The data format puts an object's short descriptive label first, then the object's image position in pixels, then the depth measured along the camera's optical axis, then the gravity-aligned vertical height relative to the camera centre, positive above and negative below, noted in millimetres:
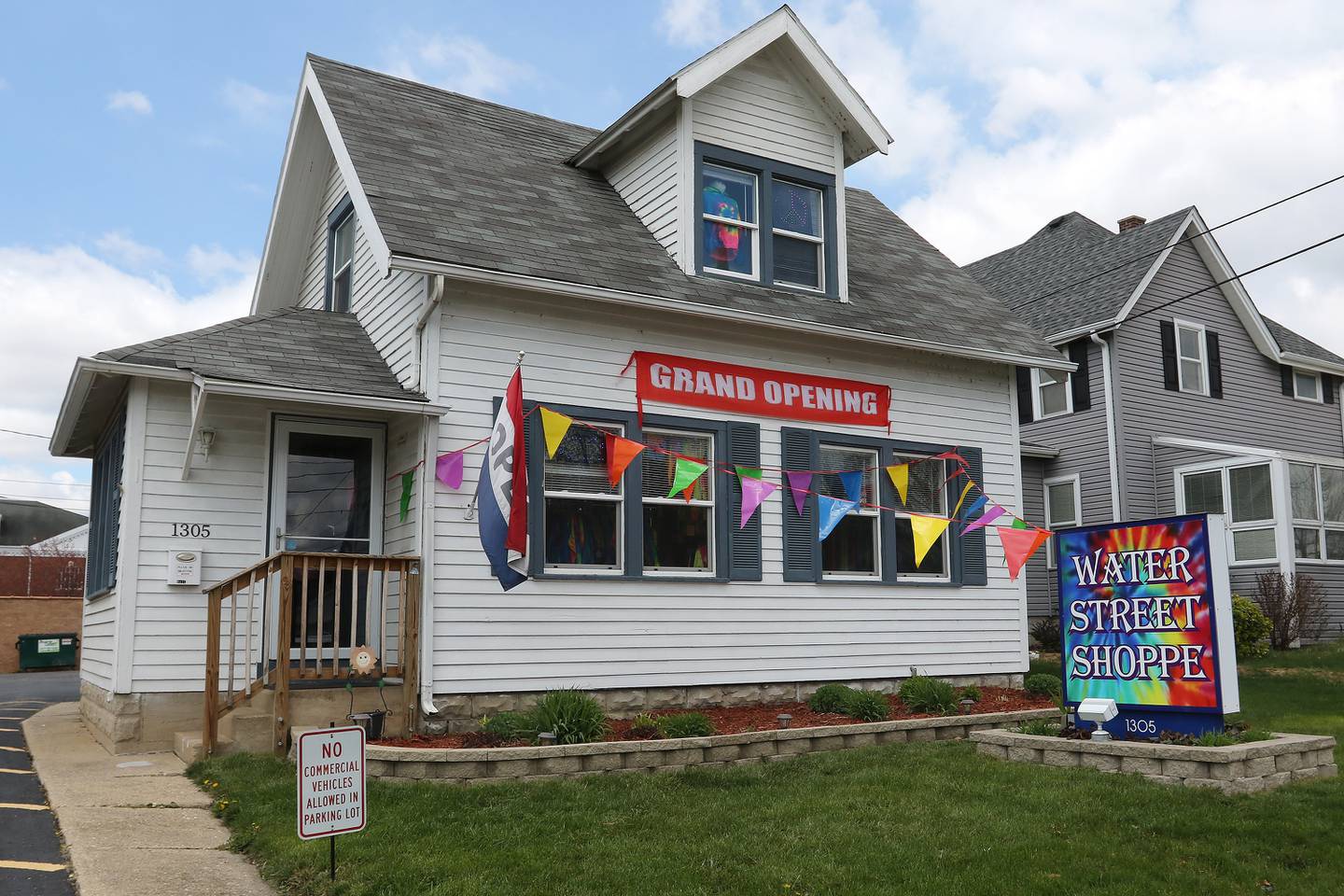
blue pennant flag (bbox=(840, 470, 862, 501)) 11938 +1157
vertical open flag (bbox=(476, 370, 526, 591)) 8797 +728
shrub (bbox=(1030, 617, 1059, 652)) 19750 -738
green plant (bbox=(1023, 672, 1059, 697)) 12430 -1010
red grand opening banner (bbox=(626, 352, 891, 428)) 11227 +2086
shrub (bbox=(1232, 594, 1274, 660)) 17531 -614
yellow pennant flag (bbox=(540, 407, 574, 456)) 9625 +1415
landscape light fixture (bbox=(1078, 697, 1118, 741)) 8672 -915
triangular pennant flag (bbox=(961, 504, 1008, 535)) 12473 +822
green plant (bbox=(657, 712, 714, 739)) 9102 -1045
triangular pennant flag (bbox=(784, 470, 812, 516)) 11664 +1115
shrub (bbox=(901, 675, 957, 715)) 10938 -992
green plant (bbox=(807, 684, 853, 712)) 10820 -993
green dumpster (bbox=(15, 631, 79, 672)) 24500 -1064
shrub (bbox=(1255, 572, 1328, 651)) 18422 -239
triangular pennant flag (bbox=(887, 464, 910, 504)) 12266 +1254
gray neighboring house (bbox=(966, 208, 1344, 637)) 19984 +3526
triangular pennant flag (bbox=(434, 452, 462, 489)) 9883 +1094
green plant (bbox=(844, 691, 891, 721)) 10438 -1039
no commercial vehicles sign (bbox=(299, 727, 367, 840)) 5586 -914
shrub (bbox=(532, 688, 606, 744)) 8789 -941
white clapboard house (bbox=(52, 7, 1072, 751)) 9891 +1623
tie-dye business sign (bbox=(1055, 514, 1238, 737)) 8312 -232
